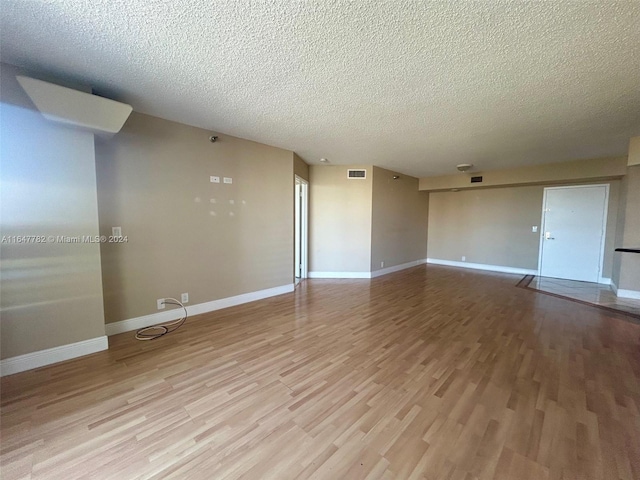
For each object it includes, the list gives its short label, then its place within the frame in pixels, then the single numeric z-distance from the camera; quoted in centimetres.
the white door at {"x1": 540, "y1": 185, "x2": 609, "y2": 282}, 538
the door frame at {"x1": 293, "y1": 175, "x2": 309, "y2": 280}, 566
